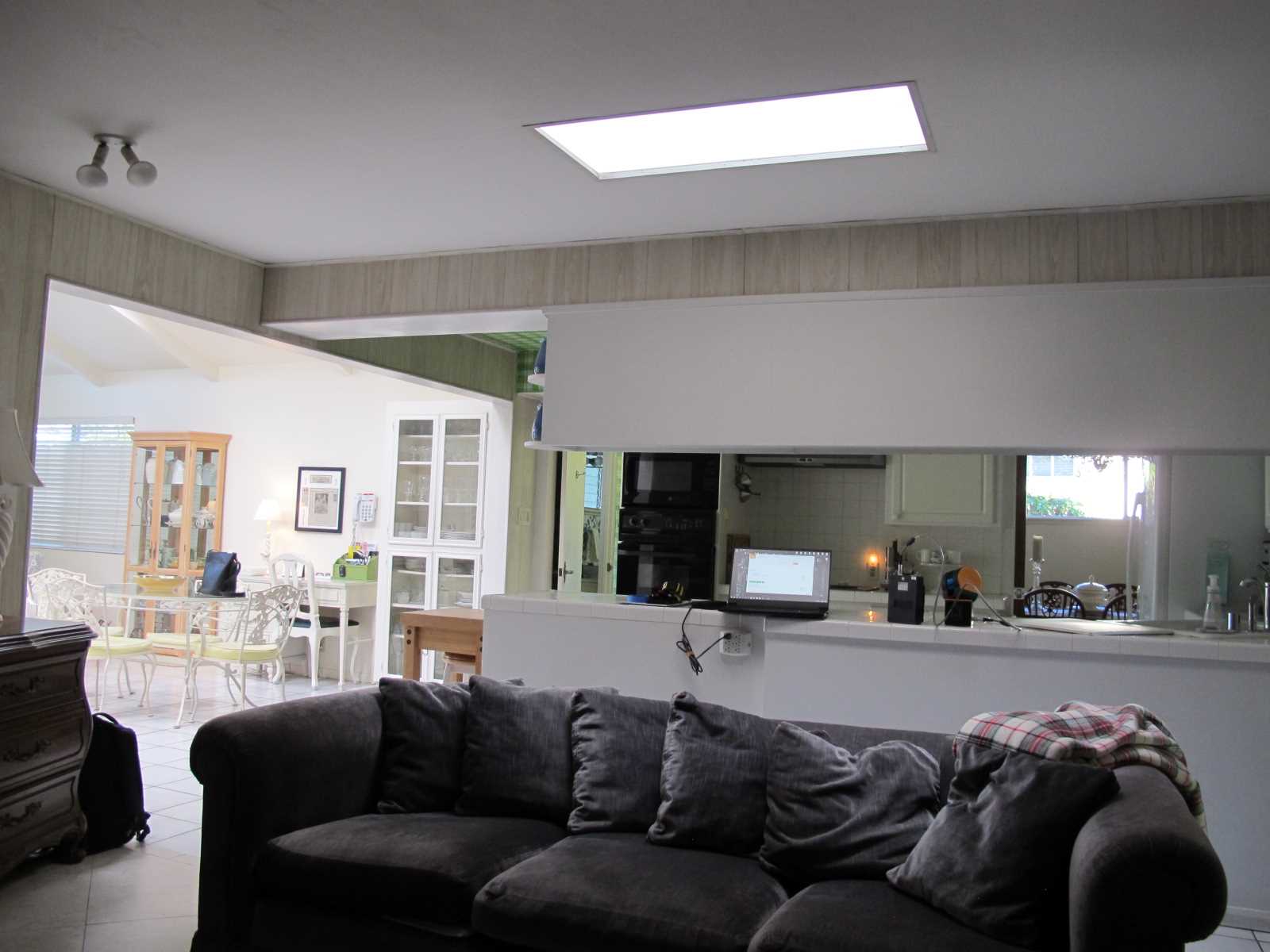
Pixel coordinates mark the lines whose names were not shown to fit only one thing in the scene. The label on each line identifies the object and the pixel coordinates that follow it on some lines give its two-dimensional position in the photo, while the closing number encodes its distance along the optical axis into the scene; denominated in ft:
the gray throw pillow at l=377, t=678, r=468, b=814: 10.02
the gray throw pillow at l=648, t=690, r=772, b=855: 8.96
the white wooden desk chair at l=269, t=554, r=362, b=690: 25.39
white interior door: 26.08
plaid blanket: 7.73
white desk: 25.57
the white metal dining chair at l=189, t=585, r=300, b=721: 21.61
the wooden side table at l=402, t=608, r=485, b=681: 17.70
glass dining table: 21.45
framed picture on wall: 27.50
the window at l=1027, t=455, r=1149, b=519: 32.53
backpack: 13.47
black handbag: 23.53
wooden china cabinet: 28.78
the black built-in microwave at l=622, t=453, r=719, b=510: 22.35
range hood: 25.04
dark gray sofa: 6.21
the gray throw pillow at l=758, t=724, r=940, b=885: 8.35
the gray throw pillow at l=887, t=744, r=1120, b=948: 6.93
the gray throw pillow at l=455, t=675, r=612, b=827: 9.84
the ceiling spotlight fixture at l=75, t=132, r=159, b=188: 11.49
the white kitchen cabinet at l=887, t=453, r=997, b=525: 22.98
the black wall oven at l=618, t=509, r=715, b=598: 22.26
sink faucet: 15.01
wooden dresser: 11.56
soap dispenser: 13.69
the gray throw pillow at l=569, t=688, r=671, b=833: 9.49
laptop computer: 13.69
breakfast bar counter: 11.91
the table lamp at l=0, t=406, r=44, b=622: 11.87
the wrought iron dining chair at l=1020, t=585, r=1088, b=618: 23.58
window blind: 30.96
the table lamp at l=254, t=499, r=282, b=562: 27.71
